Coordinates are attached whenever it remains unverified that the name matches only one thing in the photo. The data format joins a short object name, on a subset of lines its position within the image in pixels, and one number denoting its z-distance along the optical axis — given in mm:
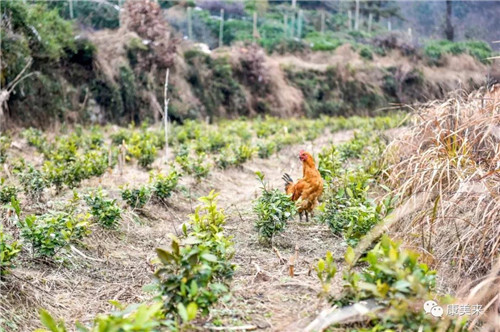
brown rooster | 4258
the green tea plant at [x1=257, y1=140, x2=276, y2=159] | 8773
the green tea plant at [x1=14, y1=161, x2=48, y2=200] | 4754
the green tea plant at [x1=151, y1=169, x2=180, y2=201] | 5074
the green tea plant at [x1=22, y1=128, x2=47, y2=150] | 8018
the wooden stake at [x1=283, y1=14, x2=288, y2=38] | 25688
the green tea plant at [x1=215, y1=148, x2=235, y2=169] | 7152
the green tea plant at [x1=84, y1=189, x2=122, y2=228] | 4102
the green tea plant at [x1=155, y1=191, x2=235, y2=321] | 2148
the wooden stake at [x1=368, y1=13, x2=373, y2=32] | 29550
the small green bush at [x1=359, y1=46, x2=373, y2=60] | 24672
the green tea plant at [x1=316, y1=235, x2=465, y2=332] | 1994
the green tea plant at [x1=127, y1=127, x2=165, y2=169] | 7219
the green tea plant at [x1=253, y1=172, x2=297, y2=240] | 3678
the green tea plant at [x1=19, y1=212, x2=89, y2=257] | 3297
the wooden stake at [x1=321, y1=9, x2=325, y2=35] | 28542
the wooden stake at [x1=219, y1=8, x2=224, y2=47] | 23102
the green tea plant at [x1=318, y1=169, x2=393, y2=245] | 3236
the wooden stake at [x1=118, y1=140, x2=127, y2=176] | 6493
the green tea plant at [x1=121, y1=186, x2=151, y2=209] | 4742
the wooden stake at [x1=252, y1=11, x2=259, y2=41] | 24219
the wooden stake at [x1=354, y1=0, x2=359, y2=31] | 29831
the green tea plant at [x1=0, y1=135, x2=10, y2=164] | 6292
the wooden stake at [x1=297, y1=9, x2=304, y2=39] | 26509
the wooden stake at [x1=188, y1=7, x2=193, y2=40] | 21141
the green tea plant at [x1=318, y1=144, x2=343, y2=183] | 4852
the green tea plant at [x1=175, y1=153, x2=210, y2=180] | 6145
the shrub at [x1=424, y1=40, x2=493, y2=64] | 15430
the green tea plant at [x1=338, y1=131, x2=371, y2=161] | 7197
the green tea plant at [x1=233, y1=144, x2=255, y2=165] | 7527
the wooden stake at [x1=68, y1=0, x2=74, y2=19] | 18122
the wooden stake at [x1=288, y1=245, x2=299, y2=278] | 2967
